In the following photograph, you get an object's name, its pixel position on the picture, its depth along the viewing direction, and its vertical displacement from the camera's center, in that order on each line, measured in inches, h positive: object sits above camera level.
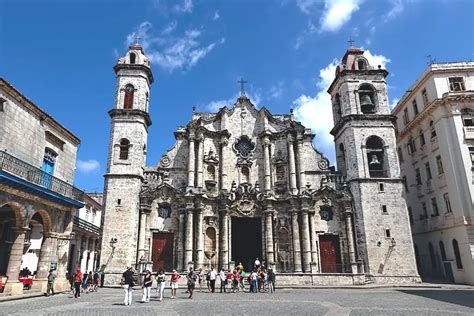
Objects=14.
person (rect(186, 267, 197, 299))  663.1 -37.6
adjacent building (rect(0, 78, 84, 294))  623.2 +154.6
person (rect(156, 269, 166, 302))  624.4 -29.5
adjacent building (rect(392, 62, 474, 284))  996.5 +277.6
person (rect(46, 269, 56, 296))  670.2 -23.7
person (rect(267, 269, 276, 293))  799.7 -33.8
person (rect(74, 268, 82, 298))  662.5 -28.4
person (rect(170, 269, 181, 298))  677.9 -32.4
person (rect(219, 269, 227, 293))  788.6 -33.3
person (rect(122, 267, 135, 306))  550.9 -30.9
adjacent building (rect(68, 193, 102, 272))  1254.4 +106.1
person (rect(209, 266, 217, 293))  785.6 -32.7
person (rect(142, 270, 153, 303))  586.6 -32.0
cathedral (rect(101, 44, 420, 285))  1002.7 +202.8
